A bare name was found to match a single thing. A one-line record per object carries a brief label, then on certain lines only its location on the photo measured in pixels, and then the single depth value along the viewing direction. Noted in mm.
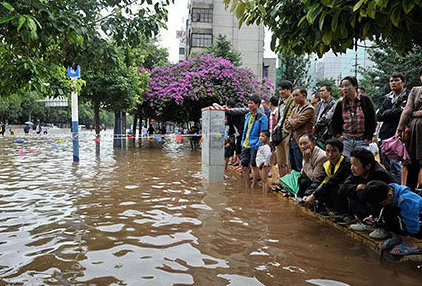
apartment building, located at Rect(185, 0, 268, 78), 34938
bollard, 8344
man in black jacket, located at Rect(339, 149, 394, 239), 3783
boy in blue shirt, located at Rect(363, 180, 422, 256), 3299
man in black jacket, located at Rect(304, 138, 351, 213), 4422
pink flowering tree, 18469
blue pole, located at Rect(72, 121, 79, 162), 11789
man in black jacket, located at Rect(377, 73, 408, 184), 5465
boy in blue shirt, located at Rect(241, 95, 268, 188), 7188
